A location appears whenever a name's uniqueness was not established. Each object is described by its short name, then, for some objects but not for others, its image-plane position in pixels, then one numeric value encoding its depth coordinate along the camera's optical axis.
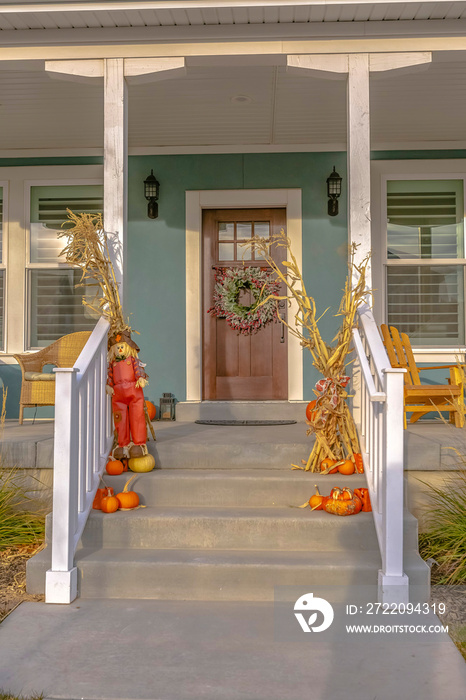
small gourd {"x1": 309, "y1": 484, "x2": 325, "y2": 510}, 3.47
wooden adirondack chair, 4.68
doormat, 5.47
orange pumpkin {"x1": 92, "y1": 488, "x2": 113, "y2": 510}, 3.53
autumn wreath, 6.31
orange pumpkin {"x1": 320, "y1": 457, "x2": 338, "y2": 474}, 3.73
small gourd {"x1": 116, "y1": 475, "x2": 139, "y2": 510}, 3.52
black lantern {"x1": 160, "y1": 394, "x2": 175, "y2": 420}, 6.16
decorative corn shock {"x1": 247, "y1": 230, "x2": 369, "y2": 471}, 3.79
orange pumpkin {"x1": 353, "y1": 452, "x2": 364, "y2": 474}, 3.78
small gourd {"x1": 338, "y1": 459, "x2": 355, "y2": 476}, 3.75
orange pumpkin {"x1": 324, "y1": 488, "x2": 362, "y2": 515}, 3.36
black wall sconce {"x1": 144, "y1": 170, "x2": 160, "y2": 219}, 6.28
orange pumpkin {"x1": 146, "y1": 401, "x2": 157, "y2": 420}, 5.88
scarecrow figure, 3.86
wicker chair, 5.32
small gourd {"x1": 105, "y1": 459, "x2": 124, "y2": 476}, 3.77
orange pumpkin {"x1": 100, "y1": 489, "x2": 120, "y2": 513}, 3.46
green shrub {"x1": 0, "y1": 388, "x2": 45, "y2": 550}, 3.56
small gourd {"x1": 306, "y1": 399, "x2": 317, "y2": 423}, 3.89
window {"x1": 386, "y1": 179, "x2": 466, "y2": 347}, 6.37
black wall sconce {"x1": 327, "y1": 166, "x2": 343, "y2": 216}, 6.15
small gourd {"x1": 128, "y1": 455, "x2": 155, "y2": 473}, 3.81
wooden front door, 6.43
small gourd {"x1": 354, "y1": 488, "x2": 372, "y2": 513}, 3.46
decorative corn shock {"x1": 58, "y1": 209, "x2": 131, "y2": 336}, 3.92
